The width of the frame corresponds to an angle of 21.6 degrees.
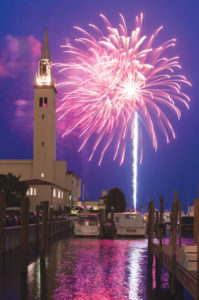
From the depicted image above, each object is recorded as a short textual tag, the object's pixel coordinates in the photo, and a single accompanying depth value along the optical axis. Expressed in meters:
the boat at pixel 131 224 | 42.50
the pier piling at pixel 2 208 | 22.05
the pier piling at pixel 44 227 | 23.95
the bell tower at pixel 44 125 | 97.81
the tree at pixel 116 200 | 98.62
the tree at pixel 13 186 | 74.69
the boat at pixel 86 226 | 41.38
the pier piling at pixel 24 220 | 21.11
